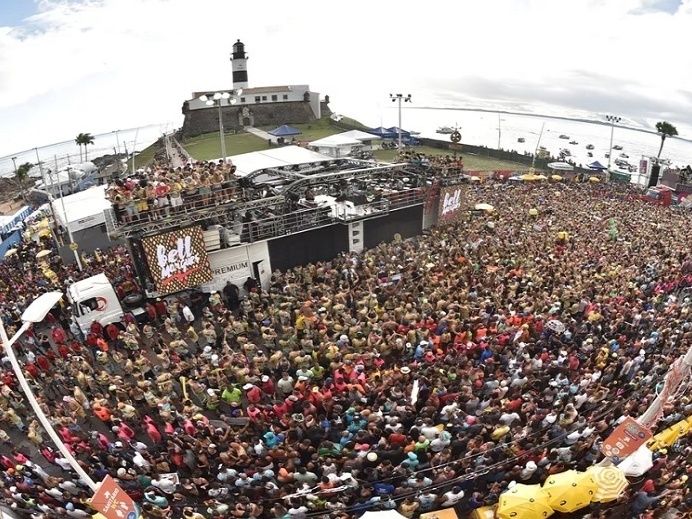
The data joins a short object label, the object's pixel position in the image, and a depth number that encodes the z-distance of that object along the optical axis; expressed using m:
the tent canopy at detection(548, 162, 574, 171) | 48.31
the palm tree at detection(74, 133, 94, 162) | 63.60
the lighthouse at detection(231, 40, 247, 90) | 85.51
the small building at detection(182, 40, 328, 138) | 73.31
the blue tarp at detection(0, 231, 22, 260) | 28.11
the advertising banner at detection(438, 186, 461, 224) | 25.08
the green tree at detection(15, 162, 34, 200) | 46.78
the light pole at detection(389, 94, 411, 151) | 42.09
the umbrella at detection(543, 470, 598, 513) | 7.97
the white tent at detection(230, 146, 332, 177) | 26.47
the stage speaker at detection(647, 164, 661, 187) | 43.19
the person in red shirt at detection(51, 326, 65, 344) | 14.29
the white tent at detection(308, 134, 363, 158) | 48.43
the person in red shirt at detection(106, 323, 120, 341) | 14.86
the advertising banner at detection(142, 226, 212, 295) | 16.12
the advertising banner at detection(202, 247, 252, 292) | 17.86
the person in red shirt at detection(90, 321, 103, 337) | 14.68
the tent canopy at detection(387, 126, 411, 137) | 64.30
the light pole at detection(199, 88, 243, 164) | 19.64
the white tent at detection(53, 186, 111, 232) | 22.98
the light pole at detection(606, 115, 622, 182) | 51.58
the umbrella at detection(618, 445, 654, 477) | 8.45
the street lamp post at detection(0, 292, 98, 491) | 7.13
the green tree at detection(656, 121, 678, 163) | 51.41
